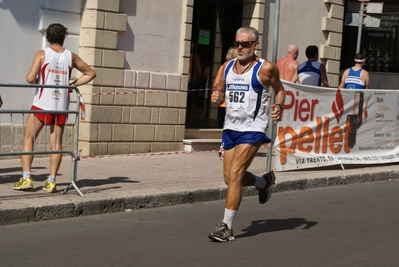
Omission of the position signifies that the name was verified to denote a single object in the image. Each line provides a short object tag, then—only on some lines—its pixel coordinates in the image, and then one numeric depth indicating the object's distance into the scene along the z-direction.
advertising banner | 17.01
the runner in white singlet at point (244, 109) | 10.45
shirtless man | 18.84
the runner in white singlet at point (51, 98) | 12.56
